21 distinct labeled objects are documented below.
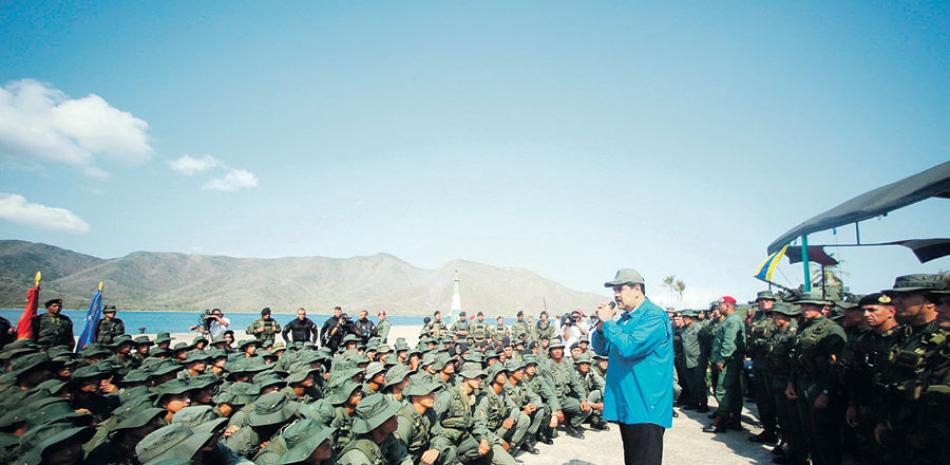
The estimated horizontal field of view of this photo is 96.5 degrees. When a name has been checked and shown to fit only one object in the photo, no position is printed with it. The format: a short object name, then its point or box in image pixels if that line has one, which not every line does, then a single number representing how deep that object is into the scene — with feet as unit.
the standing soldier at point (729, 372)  24.54
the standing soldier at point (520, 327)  57.36
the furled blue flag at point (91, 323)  37.68
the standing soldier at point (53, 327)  31.24
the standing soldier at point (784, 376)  19.07
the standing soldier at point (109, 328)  36.70
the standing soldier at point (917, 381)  11.87
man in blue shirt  11.83
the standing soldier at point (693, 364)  29.94
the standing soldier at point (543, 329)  56.08
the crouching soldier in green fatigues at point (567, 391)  26.63
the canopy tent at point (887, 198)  17.24
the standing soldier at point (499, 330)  59.55
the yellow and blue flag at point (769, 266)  42.60
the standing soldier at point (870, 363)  15.56
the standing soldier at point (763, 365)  22.98
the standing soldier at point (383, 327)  48.06
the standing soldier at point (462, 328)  54.02
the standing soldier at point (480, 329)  56.59
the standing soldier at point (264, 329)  38.45
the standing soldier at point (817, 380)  17.04
